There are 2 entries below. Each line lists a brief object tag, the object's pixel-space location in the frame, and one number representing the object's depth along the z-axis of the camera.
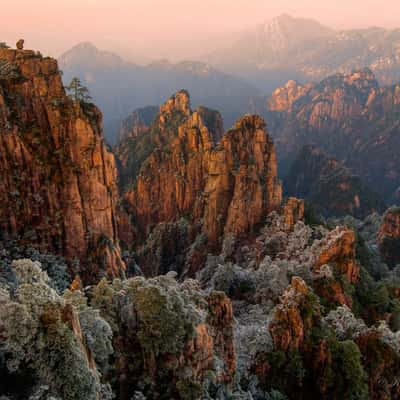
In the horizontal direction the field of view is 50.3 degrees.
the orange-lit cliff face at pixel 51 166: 46.50
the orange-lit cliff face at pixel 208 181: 74.89
